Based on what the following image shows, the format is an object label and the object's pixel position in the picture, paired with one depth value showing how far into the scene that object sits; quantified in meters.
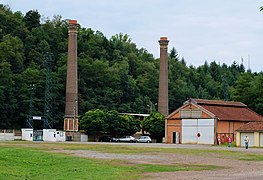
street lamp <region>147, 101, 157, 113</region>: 133.75
